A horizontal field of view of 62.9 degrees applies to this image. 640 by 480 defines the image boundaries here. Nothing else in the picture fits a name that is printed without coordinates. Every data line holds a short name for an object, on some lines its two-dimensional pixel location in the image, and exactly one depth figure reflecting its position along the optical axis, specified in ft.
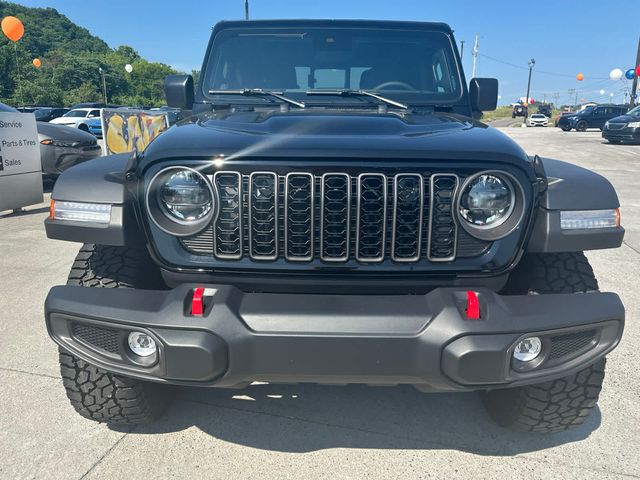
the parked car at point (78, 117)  74.54
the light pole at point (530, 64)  176.71
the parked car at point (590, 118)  100.17
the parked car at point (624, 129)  61.57
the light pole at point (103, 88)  187.08
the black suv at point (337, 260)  5.67
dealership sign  21.70
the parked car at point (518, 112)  209.05
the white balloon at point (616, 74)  134.26
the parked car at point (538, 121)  148.07
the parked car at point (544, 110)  200.98
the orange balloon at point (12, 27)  49.34
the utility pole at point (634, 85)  96.94
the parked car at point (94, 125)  76.64
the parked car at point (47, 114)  70.78
